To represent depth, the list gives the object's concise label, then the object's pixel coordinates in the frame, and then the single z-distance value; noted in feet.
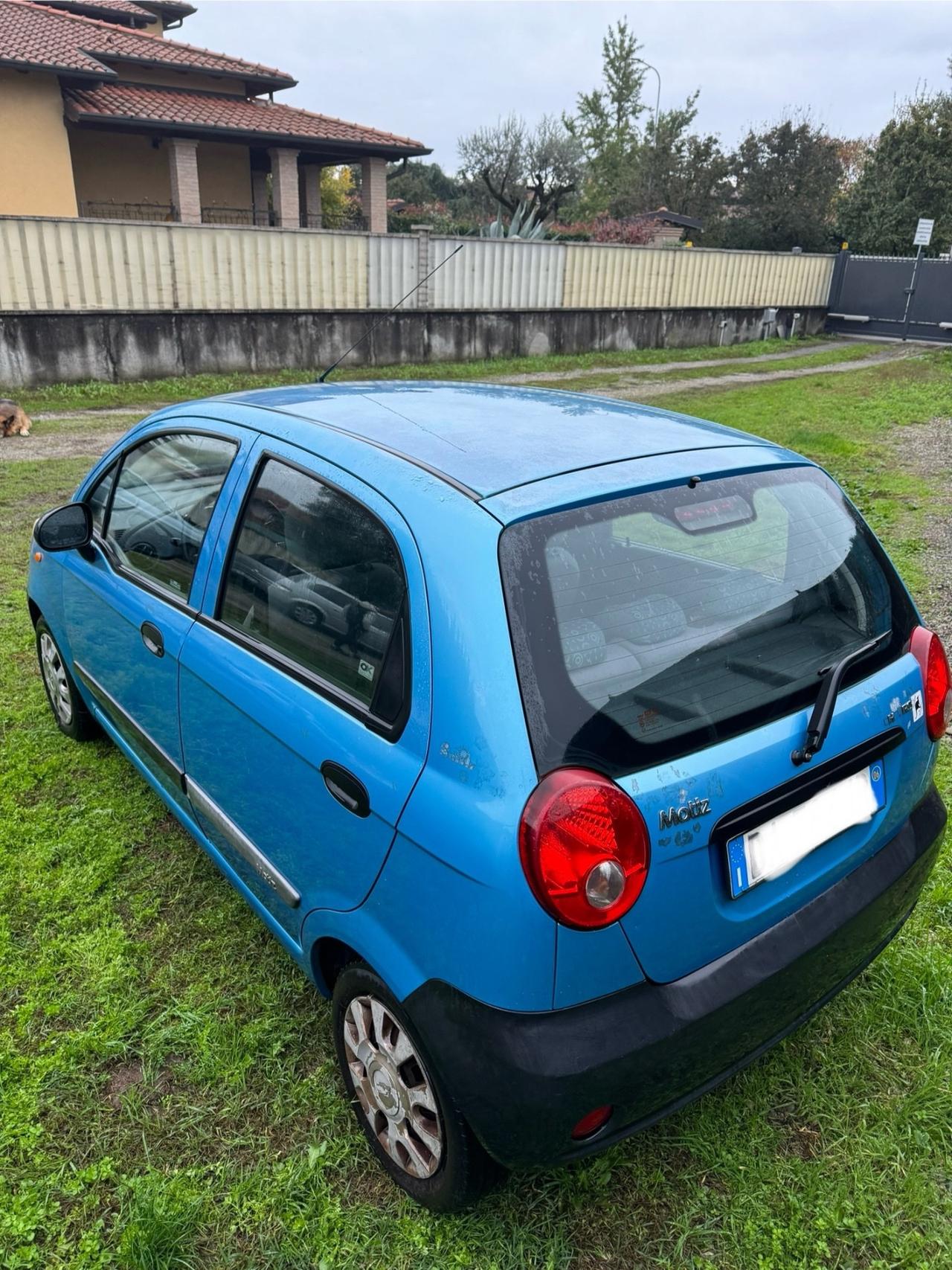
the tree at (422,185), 148.77
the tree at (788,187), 111.24
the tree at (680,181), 122.21
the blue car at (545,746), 5.26
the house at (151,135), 64.39
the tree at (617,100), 175.56
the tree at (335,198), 102.42
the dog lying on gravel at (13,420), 33.27
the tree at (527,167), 145.89
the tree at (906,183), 101.96
